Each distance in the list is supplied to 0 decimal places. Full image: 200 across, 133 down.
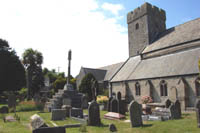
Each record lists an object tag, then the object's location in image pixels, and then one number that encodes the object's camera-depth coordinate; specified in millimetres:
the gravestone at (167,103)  15014
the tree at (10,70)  30000
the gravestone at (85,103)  21594
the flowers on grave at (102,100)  22597
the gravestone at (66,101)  16391
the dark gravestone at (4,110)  15586
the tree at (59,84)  39969
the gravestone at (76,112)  12750
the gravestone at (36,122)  6974
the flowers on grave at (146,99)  19484
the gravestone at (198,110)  8063
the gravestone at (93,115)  10016
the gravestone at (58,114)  11888
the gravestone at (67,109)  13438
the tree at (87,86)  32541
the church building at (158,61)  17406
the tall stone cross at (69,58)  19172
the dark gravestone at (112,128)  8188
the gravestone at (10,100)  14719
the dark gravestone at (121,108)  13852
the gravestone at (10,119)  11453
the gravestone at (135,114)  9109
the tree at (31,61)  38656
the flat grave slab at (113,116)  11853
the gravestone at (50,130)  5168
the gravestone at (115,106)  14617
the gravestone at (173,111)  11205
